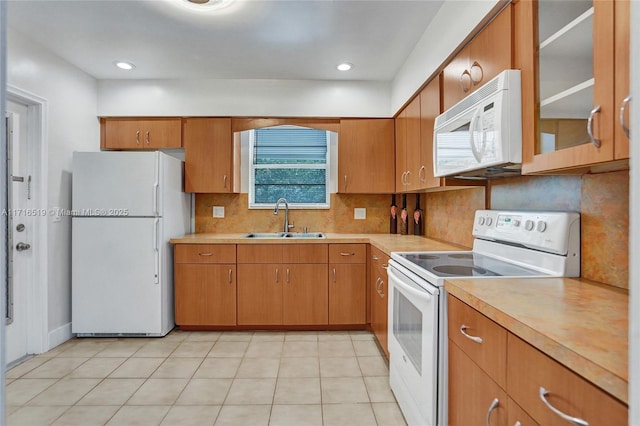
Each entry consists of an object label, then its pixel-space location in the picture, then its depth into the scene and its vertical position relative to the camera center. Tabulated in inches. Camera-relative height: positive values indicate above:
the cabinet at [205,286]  119.6 -27.0
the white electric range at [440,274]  54.7 -11.0
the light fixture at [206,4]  81.8 +51.7
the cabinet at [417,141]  91.0 +22.7
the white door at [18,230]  100.0 -6.2
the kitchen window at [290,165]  144.7 +20.3
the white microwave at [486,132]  55.1 +15.2
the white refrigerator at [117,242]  113.5 -10.7
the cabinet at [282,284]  119.7 -26.2
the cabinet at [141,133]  131.8 +30.9
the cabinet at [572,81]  36.9 +17.4
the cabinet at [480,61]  58.4 +30.6
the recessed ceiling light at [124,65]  116.6 +51.9
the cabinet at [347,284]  119.8 -26.1
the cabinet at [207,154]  131.5 +22.6
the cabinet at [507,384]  27.6 -17.7
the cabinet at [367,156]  131.2 +22.1
